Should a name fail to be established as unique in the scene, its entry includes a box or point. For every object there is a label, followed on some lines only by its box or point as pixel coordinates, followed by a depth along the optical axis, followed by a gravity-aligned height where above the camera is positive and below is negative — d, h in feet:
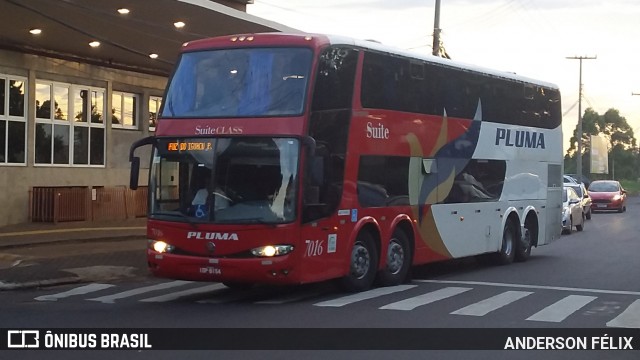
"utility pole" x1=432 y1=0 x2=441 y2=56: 105.91 +16.74
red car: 148.56 -3.64
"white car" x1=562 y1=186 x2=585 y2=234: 98.17 -4.29
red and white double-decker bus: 41.55 +0.23
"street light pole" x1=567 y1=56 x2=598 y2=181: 227.20 +14.94
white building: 69.36 +7.65
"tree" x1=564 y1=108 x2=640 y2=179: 353.72 +14.73
